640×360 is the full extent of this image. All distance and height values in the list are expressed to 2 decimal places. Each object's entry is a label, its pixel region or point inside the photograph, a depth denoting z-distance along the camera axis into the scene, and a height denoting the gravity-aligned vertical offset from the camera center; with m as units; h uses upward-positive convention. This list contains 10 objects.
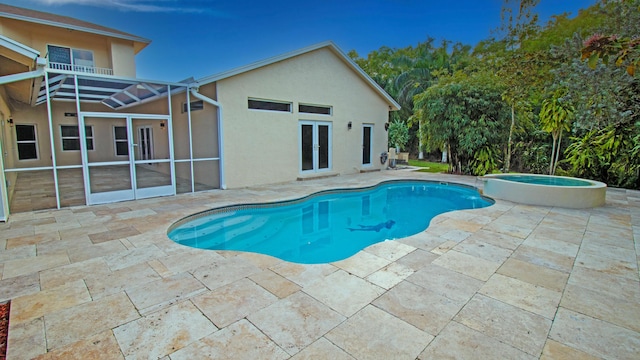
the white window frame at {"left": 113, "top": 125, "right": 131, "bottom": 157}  13.43 +0.24
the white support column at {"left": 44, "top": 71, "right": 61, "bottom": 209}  6.26 +0.14
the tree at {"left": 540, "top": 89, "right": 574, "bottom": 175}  10.65 +1.09
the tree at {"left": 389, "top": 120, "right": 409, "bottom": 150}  20.00 +0.89
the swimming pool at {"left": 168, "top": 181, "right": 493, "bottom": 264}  5.64 -1.67
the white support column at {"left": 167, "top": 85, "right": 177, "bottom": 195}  8.23 +0.08
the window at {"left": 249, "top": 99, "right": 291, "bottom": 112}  10.11 +1.43
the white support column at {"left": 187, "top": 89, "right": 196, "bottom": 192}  8.48 -0.41
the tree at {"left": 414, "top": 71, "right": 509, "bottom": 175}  11.73 +1.21
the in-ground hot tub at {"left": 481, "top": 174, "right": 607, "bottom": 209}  7.12 -1.04
